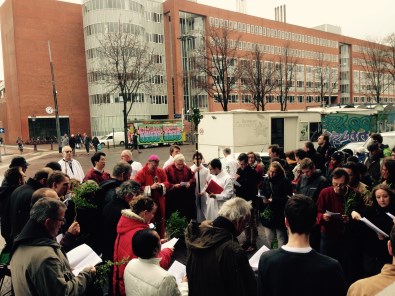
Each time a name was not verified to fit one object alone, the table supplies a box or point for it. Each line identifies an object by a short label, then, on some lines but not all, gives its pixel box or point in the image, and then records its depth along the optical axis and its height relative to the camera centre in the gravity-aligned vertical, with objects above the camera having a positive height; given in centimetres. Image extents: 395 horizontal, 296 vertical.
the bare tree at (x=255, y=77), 3522 +456
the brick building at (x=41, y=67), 5100 +971
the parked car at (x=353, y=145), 1317 -130
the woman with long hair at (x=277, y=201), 530 -139
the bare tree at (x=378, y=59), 4394 +764
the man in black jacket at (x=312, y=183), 515 -110
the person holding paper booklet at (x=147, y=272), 252 -121
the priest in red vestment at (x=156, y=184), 640 -127
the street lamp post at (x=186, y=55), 5759 +1169
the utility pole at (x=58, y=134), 2867 -109
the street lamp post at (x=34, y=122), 5084 +59
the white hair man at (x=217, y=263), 242 -109
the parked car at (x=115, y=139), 4068 -206
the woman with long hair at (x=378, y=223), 383 -131
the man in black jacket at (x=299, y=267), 215 -102
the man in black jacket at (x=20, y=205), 435 -108
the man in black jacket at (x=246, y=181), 684 -135
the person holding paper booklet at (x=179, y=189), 707 -152
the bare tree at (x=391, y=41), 3848 +869
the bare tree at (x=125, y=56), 3319 +718
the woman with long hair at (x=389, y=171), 480 -87
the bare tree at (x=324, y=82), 6851 +736
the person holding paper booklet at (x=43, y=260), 252 -107
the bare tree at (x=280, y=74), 4203 +623
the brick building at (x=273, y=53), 5709 +1385
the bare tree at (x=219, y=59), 3202 +617
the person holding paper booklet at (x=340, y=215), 427 -134
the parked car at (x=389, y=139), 1227 -101
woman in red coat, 326 -115
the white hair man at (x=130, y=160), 780 -94
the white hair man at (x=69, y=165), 829 -106
